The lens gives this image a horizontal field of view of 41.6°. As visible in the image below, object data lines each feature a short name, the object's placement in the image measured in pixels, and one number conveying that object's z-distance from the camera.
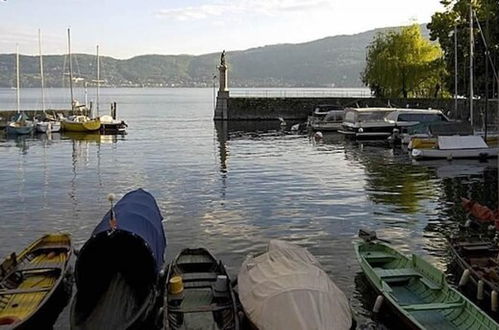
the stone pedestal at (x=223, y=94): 82.19
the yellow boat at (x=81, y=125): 64.94
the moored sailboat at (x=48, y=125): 63.73
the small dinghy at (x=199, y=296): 13.33
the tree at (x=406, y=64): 79.69
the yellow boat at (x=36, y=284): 13.89
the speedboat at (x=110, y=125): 66.19
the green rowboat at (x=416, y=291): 13.21
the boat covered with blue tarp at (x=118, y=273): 13.79
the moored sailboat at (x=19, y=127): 62.33
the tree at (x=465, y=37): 52.91
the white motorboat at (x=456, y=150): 41.72
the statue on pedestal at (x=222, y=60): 82.78
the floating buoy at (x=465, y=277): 15.86
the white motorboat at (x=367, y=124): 57.72
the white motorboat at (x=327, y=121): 66.19
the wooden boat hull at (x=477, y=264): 14.98
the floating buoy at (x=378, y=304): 14.58
